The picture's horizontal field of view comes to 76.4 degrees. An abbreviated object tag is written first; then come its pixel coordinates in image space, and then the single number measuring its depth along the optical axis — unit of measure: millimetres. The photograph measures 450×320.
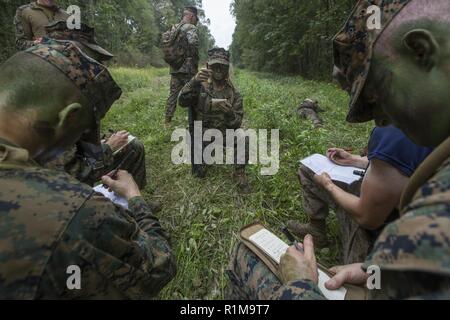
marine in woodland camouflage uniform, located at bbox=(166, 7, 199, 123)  5902
